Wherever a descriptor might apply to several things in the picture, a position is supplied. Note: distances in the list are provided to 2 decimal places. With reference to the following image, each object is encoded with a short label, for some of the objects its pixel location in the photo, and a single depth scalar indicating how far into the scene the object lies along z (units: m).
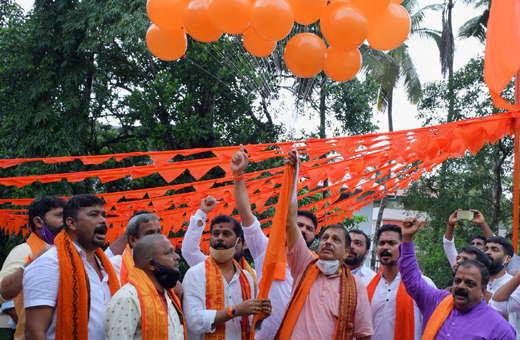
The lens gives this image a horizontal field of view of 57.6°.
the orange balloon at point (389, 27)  4.21
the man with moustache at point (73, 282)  2.81
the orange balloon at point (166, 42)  4.61
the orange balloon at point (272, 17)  3.83
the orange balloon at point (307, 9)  4.02
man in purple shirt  3.45
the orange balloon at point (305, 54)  4.24
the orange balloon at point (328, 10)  4.10
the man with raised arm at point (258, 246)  3.66
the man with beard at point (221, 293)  3.72
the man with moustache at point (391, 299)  4.35
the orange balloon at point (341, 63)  4.38
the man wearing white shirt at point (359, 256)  5.13
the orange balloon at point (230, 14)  3.89
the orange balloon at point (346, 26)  3.93
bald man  2.80
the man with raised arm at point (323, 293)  3.54
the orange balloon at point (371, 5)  4.07
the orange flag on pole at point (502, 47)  4.27
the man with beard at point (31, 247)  3.34
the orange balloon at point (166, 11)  4.35
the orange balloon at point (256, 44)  4.59
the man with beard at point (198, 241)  4.31
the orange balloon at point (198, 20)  4.17
